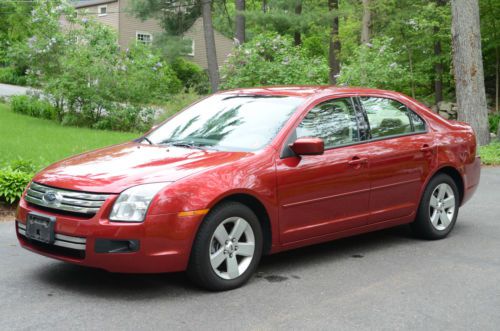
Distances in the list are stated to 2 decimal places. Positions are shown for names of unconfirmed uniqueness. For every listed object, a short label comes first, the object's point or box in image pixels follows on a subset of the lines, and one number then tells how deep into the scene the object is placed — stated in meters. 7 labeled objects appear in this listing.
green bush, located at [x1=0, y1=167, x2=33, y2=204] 8.24
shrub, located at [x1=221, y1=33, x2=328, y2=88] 18.31
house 45.88
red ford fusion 4.95
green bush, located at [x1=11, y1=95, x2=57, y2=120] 20.62
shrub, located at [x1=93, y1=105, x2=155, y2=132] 18.72
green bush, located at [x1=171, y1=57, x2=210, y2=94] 41.53
